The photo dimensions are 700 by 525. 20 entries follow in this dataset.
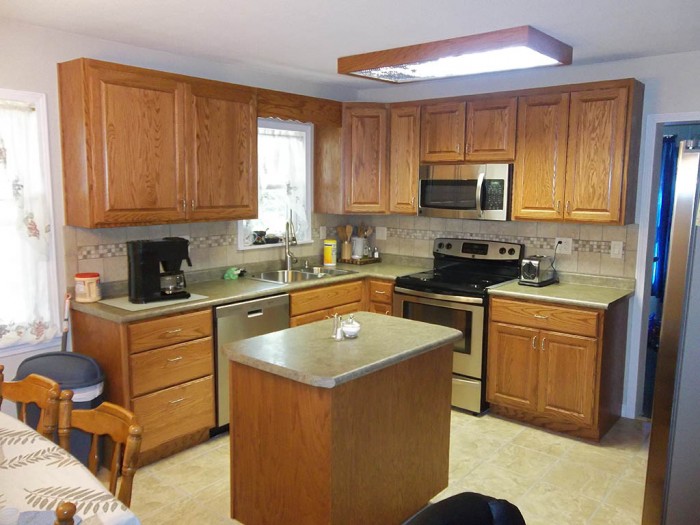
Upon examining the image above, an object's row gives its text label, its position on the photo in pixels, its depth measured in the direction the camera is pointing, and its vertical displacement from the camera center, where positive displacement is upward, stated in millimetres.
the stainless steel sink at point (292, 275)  4512 -621
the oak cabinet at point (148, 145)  3176 +277
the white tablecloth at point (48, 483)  1417 -774
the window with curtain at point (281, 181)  4523 +107
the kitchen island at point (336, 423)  2246 -935
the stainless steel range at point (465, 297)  3992 -699
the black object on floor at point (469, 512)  1102 -610
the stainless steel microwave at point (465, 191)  4137 +47
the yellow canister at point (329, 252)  4926 -477
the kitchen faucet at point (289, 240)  4578 -365
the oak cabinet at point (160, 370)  3139 -989
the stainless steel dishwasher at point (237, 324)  3553 -820
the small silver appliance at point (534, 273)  4000 -518
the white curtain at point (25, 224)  3127 -189
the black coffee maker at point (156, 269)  3355 -450
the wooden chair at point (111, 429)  1567 -693
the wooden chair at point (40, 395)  1927 -701
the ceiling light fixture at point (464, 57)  2771 +713
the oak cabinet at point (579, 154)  3641 +295
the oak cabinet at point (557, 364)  3572 -1047
